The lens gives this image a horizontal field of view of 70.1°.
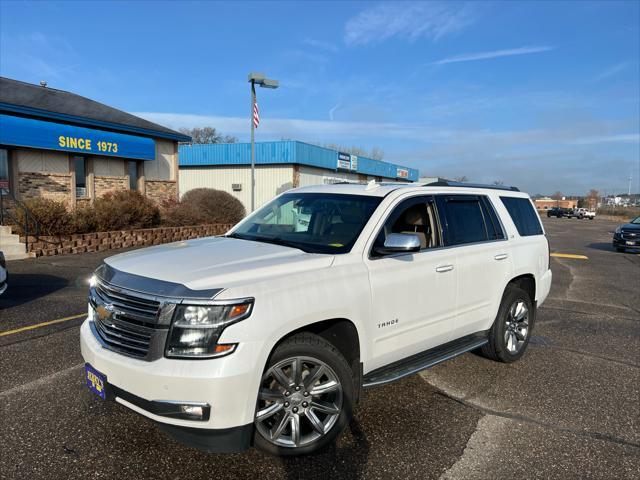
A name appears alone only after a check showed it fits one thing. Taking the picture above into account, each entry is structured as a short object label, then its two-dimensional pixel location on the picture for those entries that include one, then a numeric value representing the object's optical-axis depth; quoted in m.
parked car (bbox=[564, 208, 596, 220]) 66.38
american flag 15.77
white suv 2.57
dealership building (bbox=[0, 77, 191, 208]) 15.56
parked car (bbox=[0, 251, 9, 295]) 6.45
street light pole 15.11
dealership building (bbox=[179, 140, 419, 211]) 28.25
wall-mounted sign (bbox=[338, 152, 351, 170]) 33.76
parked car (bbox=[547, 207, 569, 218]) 69.38
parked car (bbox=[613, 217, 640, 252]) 17.31
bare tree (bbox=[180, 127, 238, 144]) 70.21
